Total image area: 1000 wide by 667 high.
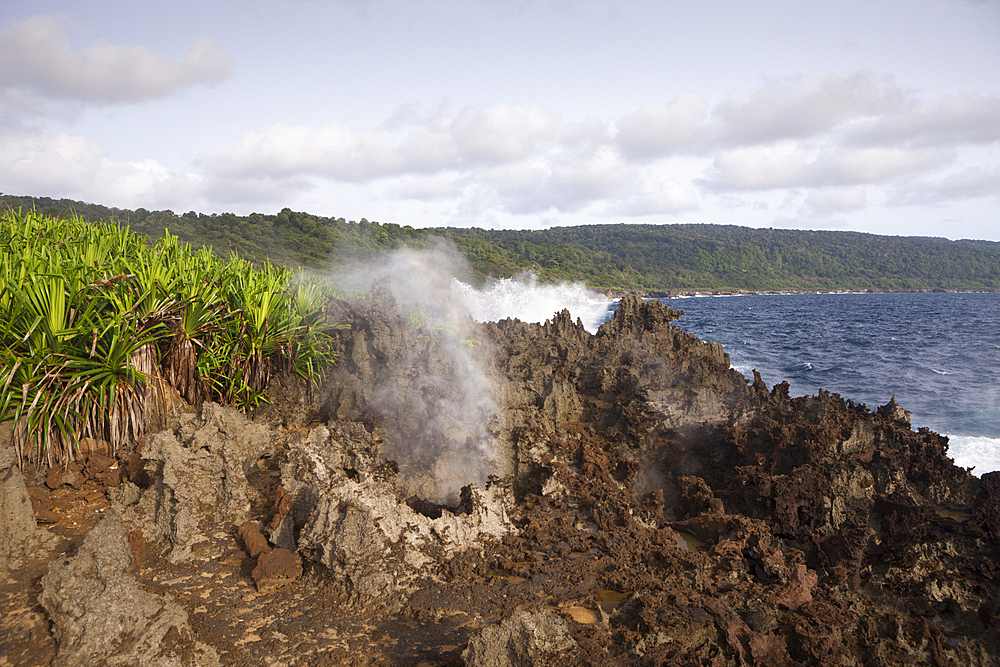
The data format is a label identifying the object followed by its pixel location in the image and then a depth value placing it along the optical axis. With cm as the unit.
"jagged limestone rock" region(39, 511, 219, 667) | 282
